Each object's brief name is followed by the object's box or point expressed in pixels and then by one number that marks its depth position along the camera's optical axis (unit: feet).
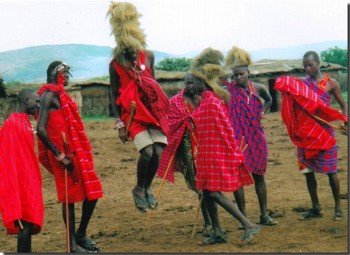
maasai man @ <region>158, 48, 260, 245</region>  21.53
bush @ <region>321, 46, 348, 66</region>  121.39
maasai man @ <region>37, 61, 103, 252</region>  20.95
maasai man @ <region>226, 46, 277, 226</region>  25.27
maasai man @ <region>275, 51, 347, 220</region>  25.32
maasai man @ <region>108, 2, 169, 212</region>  22.33
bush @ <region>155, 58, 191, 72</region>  142.51
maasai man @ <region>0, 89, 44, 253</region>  19.44
